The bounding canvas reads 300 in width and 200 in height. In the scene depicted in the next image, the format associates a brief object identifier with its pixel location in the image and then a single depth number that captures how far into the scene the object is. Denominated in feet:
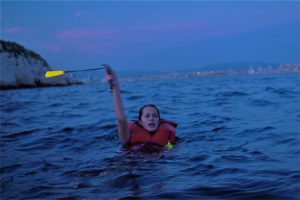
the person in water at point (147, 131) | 21.61
